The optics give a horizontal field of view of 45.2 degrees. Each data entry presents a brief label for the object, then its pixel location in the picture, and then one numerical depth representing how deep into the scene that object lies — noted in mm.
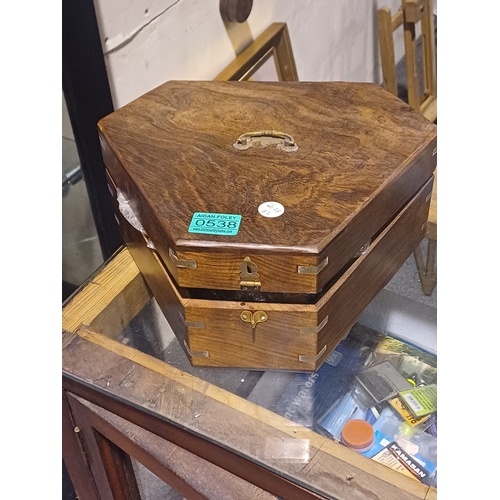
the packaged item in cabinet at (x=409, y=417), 699
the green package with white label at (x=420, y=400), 717
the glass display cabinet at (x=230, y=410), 639
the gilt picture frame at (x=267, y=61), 1206
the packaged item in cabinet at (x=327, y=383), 699
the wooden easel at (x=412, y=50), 1806
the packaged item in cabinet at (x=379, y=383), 748
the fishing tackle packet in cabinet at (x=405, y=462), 622
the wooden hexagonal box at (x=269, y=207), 643
